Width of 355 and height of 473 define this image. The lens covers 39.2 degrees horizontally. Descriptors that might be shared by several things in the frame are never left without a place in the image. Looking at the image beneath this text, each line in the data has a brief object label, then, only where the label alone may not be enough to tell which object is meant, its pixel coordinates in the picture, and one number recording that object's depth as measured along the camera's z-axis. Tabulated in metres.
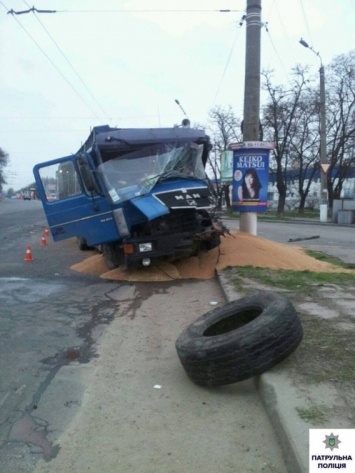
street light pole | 32.97
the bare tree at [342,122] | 45.16
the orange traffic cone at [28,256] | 13.60
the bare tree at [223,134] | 53.66
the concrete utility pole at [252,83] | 13.59
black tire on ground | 4.30
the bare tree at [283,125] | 44.38
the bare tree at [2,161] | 97.84
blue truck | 9.99
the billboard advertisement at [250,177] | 13.41
